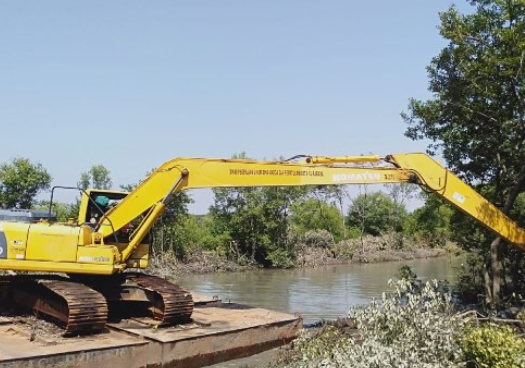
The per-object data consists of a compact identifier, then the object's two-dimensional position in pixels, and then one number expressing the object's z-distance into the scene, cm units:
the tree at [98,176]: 3284
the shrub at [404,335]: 615
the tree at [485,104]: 1357
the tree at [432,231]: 4656
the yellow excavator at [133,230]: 1070
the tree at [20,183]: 2822
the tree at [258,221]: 3553
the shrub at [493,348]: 635
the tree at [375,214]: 4912
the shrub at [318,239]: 3909
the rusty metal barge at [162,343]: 881
